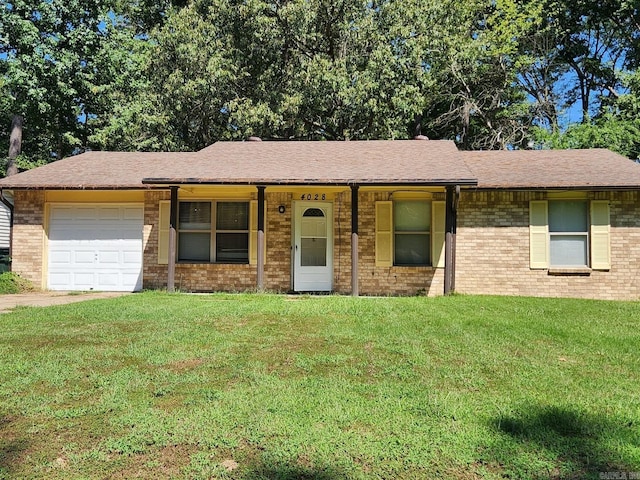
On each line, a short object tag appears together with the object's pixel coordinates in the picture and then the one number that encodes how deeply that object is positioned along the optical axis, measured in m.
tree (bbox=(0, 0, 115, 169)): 18.02
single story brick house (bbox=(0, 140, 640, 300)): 9.73
